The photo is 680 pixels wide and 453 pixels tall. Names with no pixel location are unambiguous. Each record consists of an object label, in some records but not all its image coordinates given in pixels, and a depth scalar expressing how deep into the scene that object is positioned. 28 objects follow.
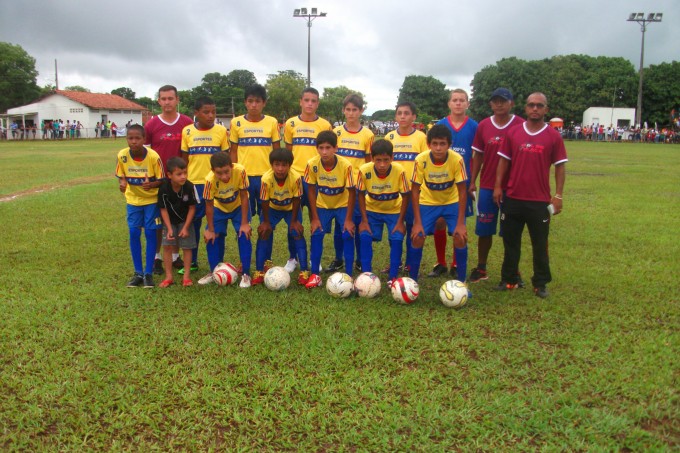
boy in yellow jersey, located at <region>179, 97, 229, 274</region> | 5.66
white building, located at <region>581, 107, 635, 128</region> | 50.50
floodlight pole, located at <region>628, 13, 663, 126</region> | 42.44
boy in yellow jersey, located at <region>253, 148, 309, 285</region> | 5.15
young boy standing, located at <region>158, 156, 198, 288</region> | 5.28
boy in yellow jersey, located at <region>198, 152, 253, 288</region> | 5.17
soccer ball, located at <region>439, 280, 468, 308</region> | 4.59
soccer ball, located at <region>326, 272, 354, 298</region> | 4.87
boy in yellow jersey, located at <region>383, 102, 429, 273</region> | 5.64
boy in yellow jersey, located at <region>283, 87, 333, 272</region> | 5.86
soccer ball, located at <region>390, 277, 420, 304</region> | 4.68
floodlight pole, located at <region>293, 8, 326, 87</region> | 38.13
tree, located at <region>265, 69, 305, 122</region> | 49.53
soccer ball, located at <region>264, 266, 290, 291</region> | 5.07
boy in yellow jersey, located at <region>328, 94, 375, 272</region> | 5.69
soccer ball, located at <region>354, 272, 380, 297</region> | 4.88
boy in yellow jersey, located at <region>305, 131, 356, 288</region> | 5.15
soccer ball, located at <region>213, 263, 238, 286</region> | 5.22
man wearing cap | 5.31
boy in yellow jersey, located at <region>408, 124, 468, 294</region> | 4.98
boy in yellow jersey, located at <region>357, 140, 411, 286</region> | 5.06
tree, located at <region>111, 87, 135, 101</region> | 93.82
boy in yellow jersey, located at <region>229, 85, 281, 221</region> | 5.79
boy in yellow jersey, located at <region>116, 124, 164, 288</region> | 5.28
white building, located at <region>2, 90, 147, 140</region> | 52.12
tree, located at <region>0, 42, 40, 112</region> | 57.25
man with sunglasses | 4.82
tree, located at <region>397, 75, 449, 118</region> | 84.94
